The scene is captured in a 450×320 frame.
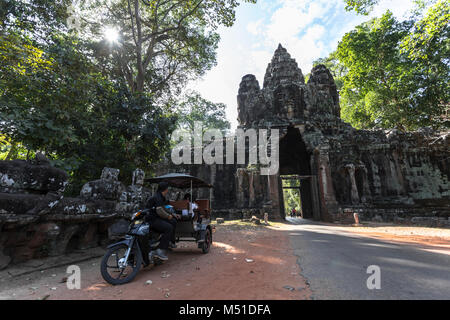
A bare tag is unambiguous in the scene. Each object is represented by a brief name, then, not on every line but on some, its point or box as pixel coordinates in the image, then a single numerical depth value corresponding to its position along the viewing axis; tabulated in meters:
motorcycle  3.33
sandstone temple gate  15.61
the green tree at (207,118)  30.36
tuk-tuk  5.52
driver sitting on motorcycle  4.09
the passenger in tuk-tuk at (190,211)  5.24
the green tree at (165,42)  12.52
